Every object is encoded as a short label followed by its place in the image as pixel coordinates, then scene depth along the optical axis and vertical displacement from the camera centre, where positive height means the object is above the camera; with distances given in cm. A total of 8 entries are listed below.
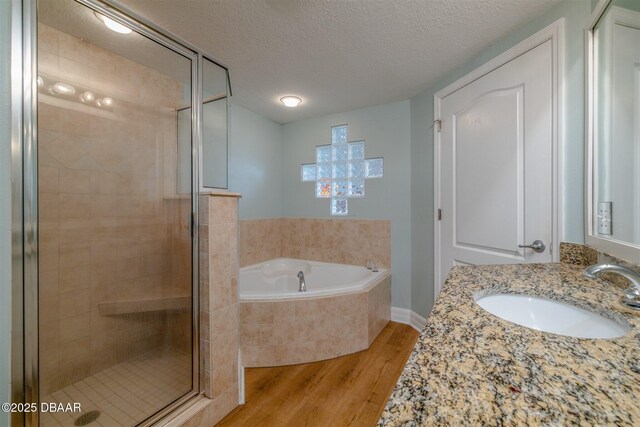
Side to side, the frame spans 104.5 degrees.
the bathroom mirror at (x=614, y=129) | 92 +35
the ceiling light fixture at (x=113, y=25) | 124 +97
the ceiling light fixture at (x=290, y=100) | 247 +114
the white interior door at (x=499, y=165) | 141 +32
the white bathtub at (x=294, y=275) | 261 -69
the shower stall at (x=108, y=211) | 96 +1
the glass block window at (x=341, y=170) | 283 +51
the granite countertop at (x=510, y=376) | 32 -26
